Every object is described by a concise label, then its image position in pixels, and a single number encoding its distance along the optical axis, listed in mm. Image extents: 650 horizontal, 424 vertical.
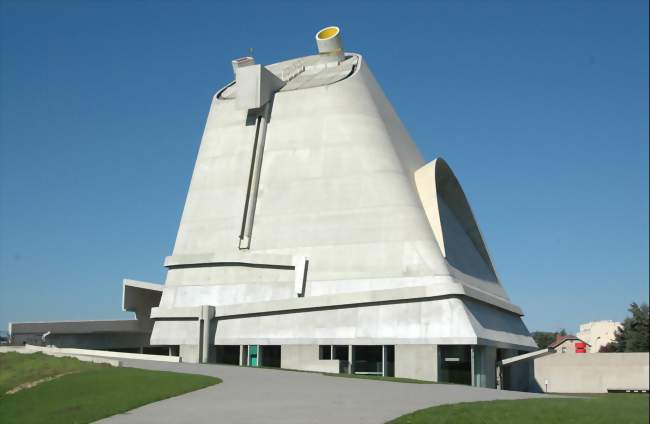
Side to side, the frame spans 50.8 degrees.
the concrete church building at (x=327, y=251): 33594
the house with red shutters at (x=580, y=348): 46650
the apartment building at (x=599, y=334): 80525
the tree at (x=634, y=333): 56188
